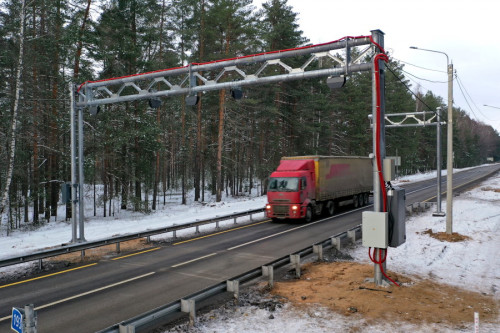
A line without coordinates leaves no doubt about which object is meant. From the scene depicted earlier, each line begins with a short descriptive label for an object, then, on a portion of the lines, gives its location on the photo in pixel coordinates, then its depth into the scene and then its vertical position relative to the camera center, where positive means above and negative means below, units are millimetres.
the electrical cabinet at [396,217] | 9695 -1510
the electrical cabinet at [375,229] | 9500 -1798
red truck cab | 20328 -1672
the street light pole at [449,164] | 16422 -169
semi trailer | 20469 -1509
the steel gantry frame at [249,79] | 9951 +2976
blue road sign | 4168 -1799
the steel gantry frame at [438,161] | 21688 -70
